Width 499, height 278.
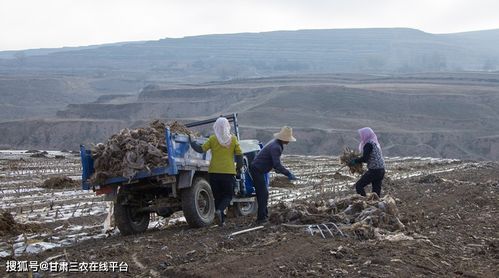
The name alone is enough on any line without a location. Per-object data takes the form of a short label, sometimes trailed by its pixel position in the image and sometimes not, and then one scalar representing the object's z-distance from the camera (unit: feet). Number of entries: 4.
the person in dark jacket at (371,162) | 39.42
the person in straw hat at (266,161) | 34.99
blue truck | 32.86
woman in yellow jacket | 34.06
